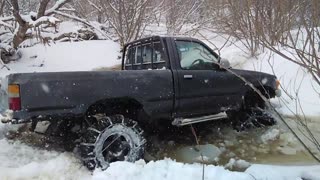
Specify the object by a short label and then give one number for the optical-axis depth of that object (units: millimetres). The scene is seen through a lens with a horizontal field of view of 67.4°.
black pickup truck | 2812
